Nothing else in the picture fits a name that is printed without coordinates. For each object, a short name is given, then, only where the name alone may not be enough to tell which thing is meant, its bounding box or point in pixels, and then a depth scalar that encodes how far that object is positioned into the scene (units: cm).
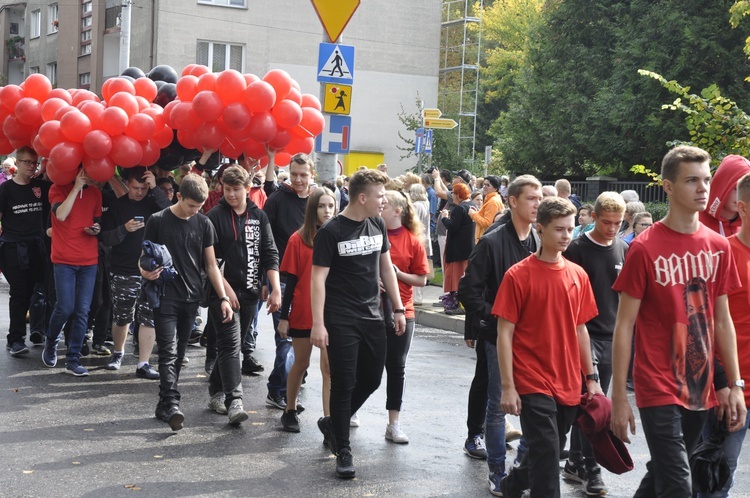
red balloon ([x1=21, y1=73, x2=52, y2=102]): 1042
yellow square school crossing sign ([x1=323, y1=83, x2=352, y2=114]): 1275
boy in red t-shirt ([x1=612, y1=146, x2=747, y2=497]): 470
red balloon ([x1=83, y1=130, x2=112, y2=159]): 937
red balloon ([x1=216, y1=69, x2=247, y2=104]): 974
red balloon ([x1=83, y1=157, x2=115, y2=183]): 948
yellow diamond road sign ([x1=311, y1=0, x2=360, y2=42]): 1235
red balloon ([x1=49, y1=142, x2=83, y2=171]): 941
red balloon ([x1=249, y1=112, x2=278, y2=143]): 980
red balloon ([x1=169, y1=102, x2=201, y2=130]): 973
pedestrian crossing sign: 1267
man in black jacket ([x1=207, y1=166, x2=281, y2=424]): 831
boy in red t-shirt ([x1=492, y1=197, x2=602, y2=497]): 526
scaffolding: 4838
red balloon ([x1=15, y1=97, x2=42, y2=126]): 1018
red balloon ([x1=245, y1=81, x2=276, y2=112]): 973
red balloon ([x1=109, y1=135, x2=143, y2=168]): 948
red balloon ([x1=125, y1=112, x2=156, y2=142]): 960
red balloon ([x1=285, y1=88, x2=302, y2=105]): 1036
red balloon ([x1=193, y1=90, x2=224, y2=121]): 959
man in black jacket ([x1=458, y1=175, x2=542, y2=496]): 638
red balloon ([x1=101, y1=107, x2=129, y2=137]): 950
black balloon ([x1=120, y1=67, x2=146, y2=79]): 1179
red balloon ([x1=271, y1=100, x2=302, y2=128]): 1002
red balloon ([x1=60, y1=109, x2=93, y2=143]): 944
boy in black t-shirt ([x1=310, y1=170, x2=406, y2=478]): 657
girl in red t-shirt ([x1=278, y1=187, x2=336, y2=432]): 766
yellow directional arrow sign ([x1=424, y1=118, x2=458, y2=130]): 2267
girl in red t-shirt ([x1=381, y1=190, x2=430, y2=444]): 757
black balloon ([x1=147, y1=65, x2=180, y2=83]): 1168
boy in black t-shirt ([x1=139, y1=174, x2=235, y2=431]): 785
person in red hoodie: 551
